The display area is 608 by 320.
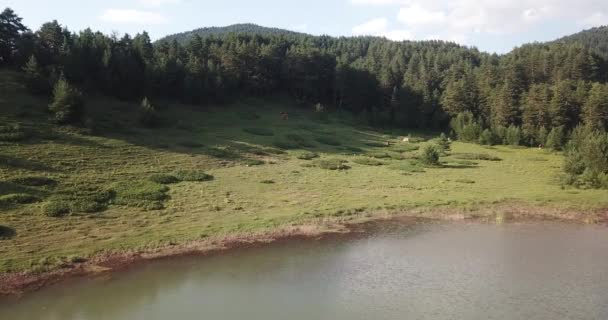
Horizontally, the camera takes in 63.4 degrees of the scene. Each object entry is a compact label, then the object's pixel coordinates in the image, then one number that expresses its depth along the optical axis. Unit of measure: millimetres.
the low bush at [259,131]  81281
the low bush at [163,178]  48844
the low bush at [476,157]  73250
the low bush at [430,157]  66688
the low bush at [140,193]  42156
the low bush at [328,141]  80494
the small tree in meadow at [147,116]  71688
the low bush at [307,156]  67250
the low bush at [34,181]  42781
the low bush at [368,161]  66000
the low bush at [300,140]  76731
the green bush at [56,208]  37688
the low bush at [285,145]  73012
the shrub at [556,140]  83562
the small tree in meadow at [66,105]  61031
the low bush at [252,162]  60431
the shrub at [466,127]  93838
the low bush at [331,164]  61844
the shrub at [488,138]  90088
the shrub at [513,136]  89188
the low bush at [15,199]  38125
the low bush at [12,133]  52344
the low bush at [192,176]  50875
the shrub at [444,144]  82738
